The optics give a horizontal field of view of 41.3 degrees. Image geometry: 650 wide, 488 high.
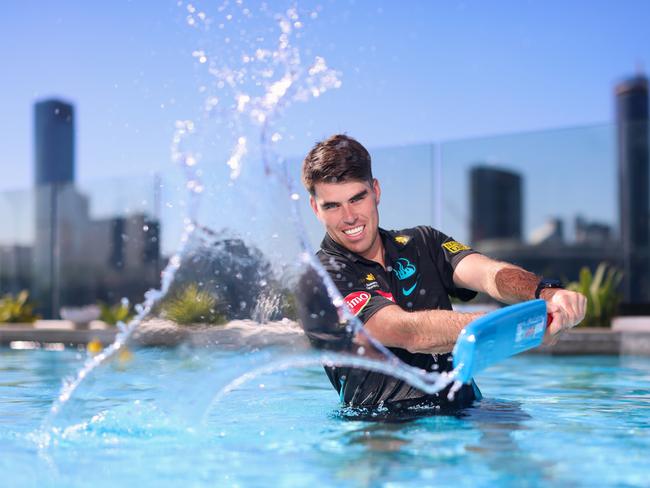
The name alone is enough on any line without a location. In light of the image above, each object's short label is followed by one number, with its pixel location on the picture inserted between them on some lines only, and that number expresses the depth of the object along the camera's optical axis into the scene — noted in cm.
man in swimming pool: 363
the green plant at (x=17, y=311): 1309
